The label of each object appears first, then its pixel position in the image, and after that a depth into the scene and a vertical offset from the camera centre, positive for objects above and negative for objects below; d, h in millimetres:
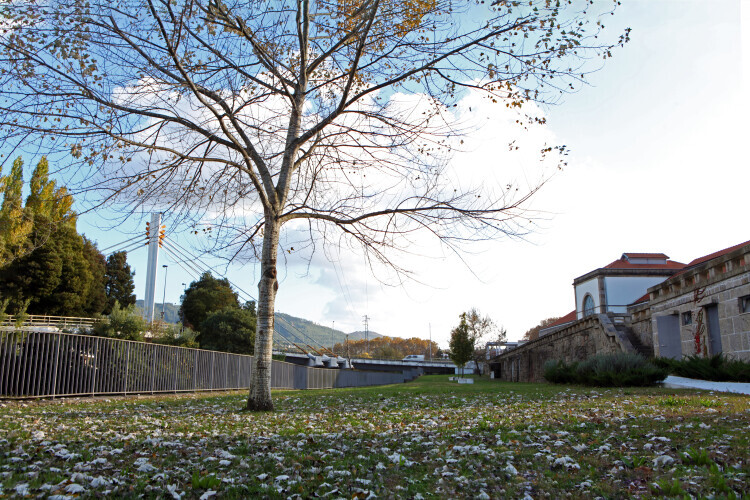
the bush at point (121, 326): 27219 +496
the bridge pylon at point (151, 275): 55184 +6747
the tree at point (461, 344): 47531 -568
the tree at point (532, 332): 96325 +1394
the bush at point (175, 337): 30141 -90
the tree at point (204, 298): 69188 +5341
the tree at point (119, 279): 71000 +7979
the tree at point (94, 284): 59125 +6190
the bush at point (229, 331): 48344 +481
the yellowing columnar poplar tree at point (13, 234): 33116 +6785
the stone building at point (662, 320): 16188 +827
